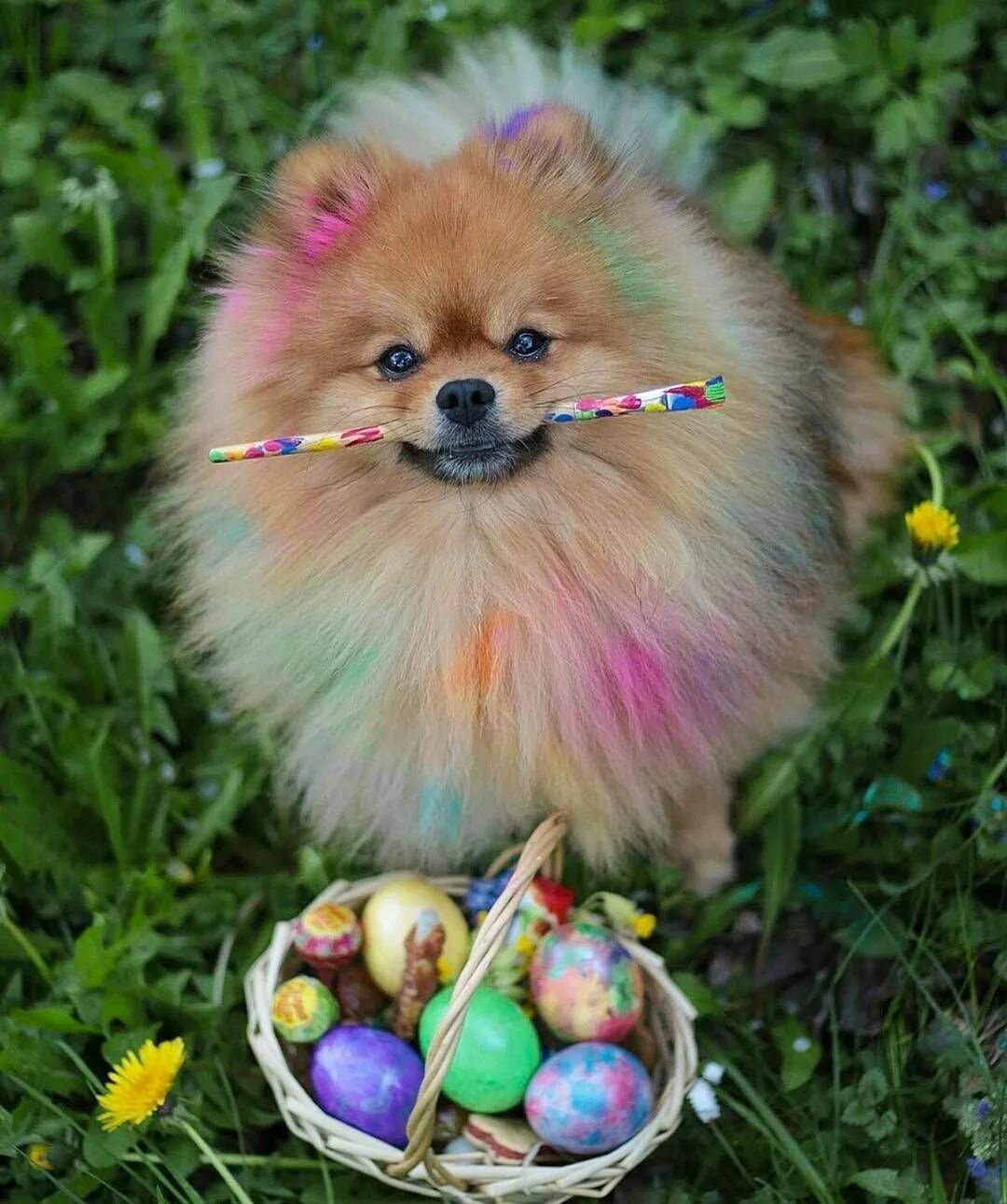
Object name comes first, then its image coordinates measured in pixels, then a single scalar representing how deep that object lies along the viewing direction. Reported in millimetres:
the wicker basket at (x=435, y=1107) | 718
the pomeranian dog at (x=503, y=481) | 709
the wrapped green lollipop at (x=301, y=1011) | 780
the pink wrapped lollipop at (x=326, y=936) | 799
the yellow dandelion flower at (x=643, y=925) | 839
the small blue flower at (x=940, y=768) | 887
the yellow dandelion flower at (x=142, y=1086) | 740
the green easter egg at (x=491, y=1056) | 764
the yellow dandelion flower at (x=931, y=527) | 826
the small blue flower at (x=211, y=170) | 1014
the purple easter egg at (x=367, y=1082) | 768
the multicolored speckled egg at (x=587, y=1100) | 750
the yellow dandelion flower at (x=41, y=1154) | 796
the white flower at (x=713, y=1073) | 788
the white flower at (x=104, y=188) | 1001
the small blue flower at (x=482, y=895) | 836
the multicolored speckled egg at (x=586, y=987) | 777
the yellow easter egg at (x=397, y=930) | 808
